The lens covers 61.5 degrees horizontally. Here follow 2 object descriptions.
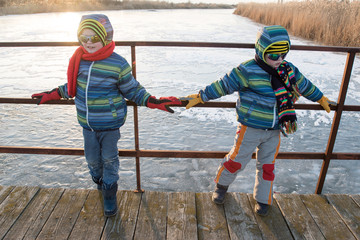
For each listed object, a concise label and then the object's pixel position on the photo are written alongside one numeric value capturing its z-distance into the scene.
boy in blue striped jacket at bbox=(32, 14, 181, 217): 1.59
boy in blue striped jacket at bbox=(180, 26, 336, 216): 1.61
